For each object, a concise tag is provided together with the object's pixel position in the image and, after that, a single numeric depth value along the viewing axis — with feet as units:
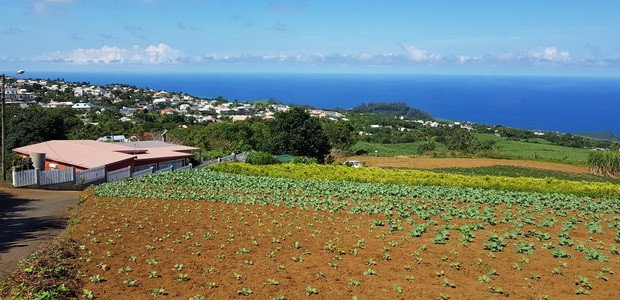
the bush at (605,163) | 151.64
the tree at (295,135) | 162.50
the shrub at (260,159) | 119.34
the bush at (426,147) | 260.25
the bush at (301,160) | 124.57
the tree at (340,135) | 235.40
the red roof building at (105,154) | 96.27
